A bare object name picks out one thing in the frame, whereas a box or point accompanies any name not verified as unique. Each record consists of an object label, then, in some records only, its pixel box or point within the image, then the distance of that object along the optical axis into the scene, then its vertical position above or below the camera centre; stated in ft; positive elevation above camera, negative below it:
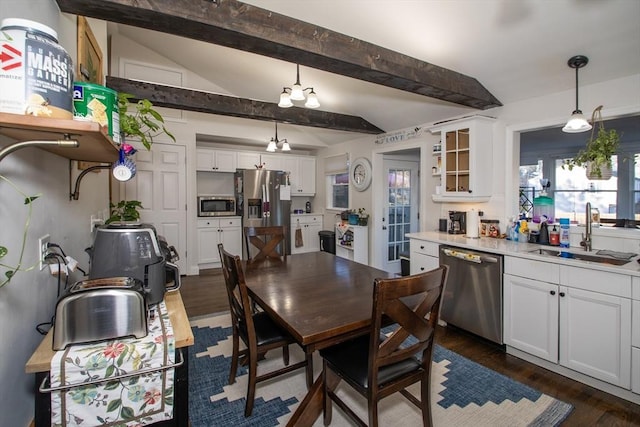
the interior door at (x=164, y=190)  15.29 +0.97
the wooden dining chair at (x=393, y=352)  4.35 -2.28
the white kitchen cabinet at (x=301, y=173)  20.54 +2.47
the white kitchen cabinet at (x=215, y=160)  17.85 +2.91
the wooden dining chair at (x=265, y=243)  9.35 -0.96
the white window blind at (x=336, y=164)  18.63 +2.87
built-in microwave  17.80 +0.27
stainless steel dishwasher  8.70 -2.42
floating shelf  2.48 +0.72
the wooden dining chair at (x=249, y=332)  5.93 -2.57
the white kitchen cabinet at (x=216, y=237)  17.43 -1.54
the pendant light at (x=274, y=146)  14.30 +2.97
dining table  4.66 -1.64
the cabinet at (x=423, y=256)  10.52 -1.60
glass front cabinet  10.43 +1.78
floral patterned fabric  2.90 -1.72
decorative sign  13.87 +3.55
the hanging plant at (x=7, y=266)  2.44 -0.53
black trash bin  18.90 -1.89
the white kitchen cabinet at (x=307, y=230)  20.22 -1.36
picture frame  5.23 +2.89
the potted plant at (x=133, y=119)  4.90 +1.48
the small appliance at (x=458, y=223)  11.51 -0.48
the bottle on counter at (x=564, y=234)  9.04 -0.69
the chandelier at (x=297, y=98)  8.51 +3.23
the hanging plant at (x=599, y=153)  8.09 +1.52
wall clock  16.58 +2.02
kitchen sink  7.46 -1.20
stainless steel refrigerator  18.17 +0.76
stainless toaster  3.13 -1.08
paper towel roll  10.65 -0.44
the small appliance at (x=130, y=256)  4.22 -0.64
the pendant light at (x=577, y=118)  7.51 +2.23
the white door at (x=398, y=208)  16.49 +0.11
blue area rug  6.03 -4.03
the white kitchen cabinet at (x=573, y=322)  6.59 -2.65
